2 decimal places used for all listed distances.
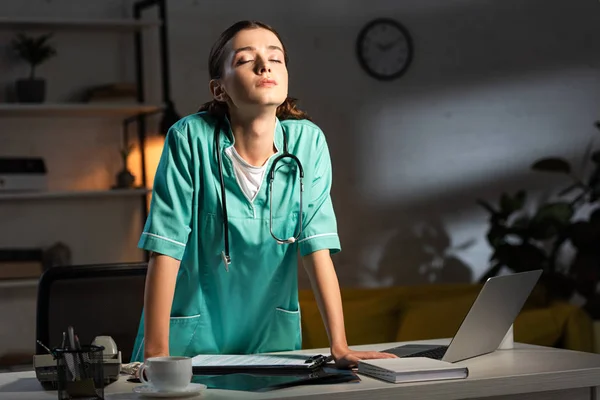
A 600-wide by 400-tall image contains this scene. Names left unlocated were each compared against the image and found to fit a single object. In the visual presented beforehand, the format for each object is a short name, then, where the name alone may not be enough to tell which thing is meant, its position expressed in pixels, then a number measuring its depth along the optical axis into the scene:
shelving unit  4.00
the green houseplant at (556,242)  4.45
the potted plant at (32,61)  4.03
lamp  4.04
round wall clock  4.75
